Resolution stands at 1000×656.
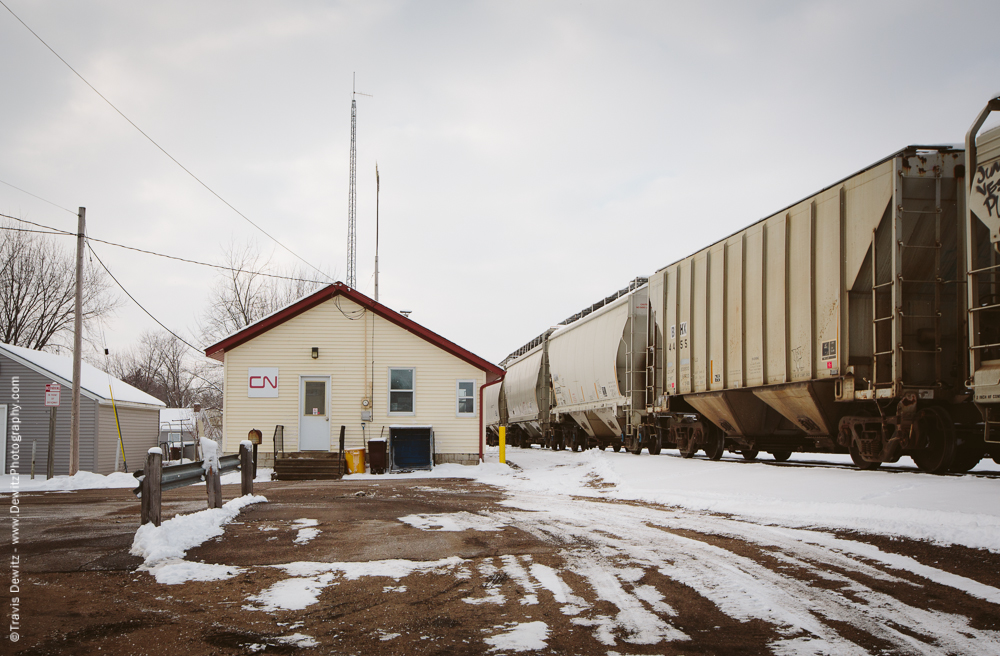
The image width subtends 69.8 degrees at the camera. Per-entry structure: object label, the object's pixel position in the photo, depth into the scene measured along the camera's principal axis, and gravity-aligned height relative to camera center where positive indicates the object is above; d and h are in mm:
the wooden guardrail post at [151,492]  7508 -1215
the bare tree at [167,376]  66250 +8
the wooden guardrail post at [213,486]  9266 -1441
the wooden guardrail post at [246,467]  11219 -1434
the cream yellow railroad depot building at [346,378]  19703 -27
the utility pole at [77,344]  18625 +856
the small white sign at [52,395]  18734 -507
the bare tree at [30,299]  39000 +4306
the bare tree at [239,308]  47719 +4593
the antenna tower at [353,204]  35400 +8714
